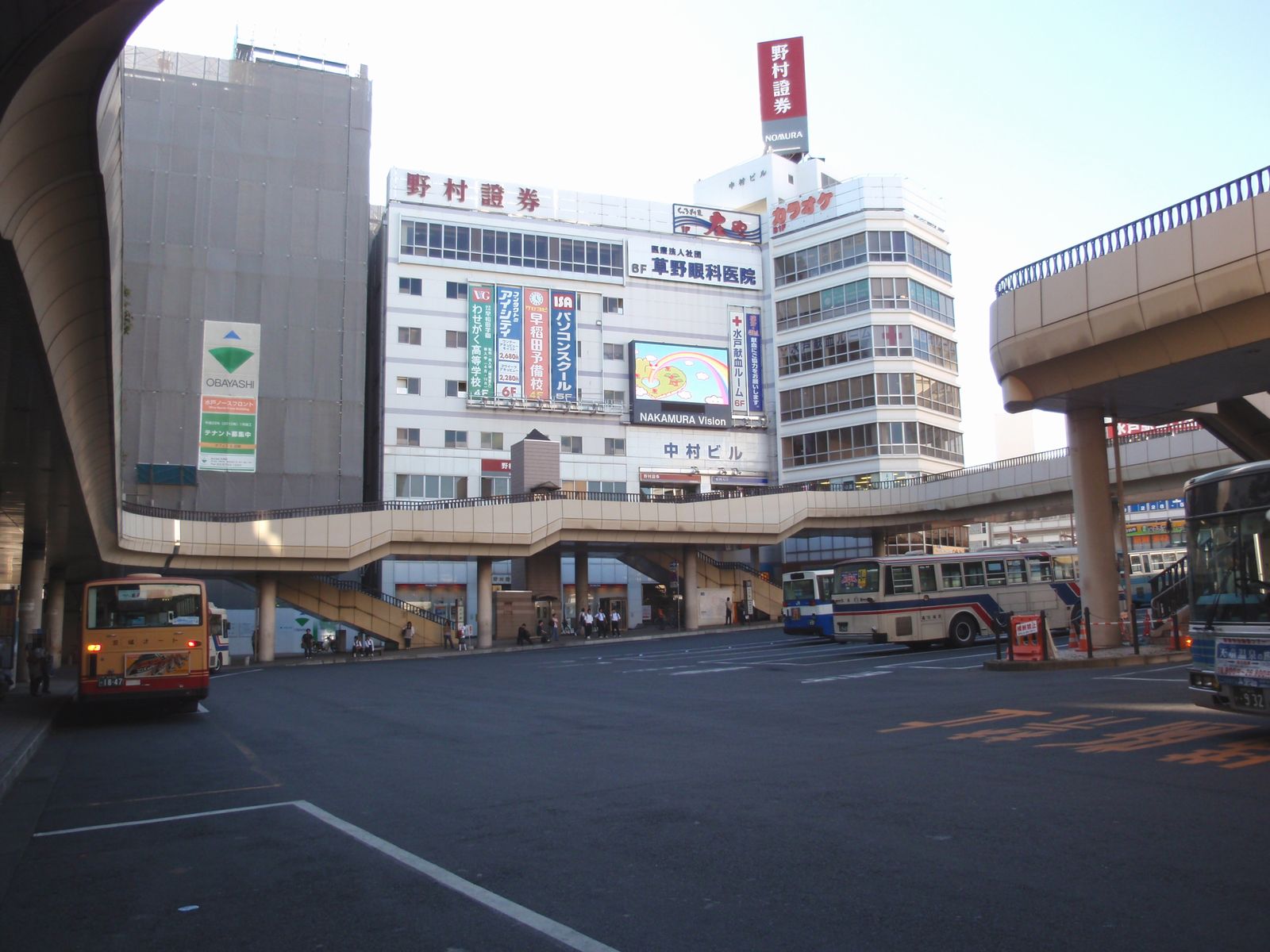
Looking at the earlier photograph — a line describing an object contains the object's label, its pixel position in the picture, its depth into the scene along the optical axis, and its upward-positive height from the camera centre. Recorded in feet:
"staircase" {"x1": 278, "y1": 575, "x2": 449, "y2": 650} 146.82 +0.59
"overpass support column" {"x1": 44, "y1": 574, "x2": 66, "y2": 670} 140.56 +0.16
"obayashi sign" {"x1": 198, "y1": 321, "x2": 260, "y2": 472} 180.65 +39.88
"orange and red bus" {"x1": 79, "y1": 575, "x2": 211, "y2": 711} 57.21 -1.78
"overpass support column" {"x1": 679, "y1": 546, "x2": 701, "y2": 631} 171.32 +2.12
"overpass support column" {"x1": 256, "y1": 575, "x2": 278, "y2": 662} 141.49 -0.81
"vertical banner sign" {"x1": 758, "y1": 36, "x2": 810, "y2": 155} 256.93 +133.11
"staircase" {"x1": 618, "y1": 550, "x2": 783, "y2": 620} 181.98 +4.82
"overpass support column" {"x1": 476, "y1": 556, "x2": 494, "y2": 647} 154.71 +1.07
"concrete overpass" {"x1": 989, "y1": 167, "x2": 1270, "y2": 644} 57.52 +17.13
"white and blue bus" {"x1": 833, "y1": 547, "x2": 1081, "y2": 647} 95.86 +0.14
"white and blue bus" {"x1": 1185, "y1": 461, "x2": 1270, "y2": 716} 34.58 +0.09
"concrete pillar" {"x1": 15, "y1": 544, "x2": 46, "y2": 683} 103.40 +1.70
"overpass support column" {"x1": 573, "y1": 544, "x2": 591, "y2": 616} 176.04 +4.64
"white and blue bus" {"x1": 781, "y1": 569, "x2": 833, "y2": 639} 124.98 -0.66
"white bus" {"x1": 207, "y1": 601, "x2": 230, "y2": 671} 112.27 -4.88
